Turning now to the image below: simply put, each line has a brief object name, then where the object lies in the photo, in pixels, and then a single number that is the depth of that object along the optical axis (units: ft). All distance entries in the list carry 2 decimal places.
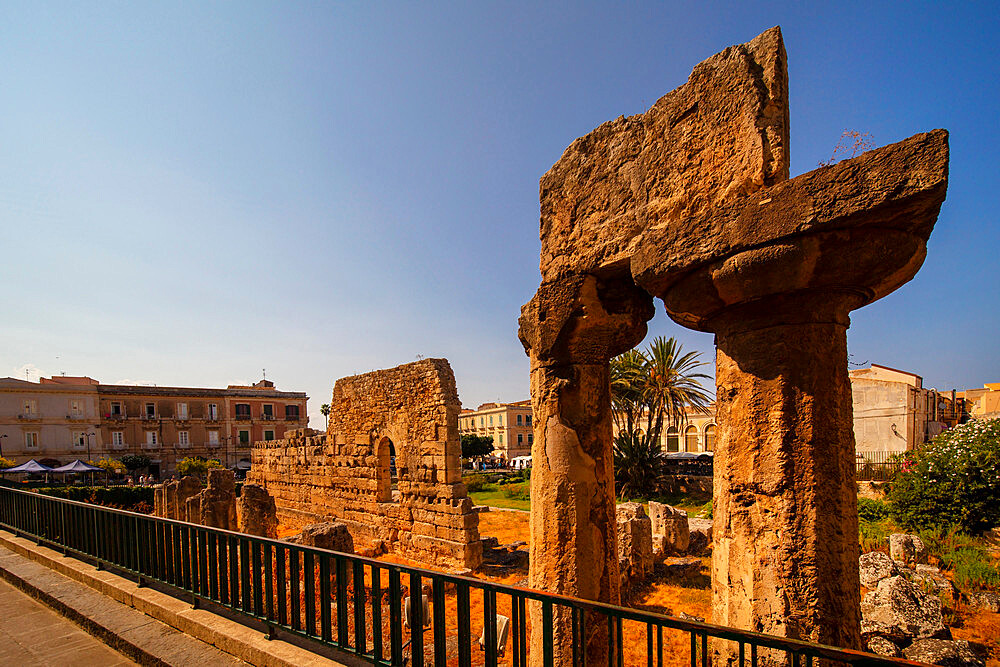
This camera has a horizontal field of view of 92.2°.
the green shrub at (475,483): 86.48
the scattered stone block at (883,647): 16.21
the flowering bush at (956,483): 29.84
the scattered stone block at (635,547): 27.30
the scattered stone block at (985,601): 20.93
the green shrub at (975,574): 22.82
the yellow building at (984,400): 107.65
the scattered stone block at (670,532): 33.78
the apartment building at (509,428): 160.76
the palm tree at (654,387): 71.31
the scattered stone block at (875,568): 22.28
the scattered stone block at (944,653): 15.67
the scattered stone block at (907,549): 26.58
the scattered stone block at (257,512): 37.70
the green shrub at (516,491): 73.61
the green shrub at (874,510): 36.22
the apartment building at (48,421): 111.55
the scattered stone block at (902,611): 17.30
